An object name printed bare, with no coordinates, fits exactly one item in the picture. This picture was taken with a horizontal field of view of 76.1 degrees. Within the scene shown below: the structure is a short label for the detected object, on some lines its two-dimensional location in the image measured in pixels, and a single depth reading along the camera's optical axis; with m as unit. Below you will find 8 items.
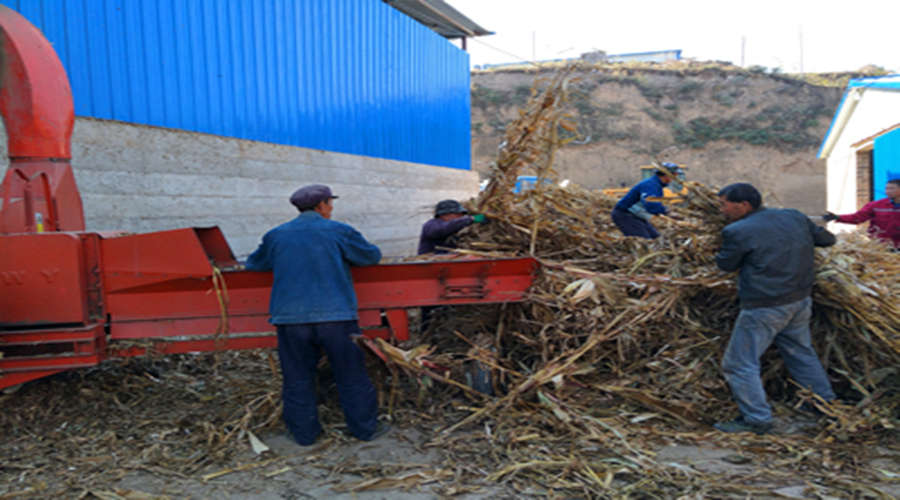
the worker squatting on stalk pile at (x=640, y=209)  6.40
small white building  10.80
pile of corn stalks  3.40
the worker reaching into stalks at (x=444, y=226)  5.09
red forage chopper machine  3.73
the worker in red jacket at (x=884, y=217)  6.38
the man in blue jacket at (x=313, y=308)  3.74
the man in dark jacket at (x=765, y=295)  3.86
